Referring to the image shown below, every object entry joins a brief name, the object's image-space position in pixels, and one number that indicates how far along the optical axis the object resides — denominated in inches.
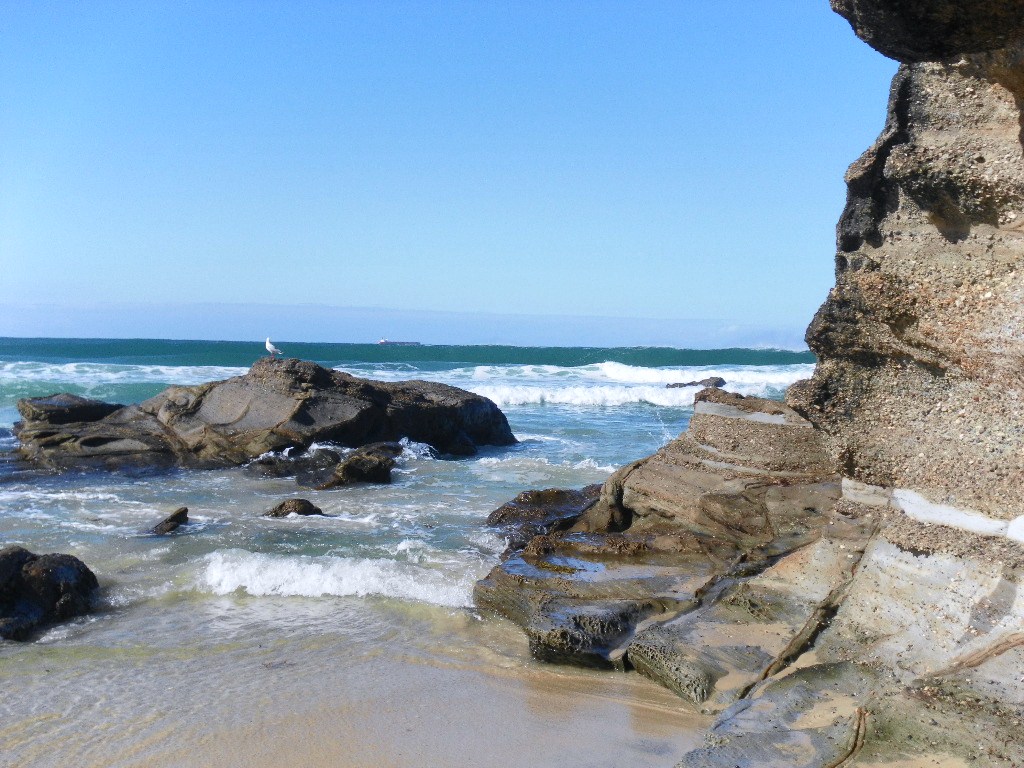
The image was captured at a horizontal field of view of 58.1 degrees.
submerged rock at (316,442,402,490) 409.1
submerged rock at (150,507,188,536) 305.7
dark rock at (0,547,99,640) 205.3
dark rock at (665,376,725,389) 1201.4
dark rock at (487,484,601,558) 281.4
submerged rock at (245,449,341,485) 439.8
